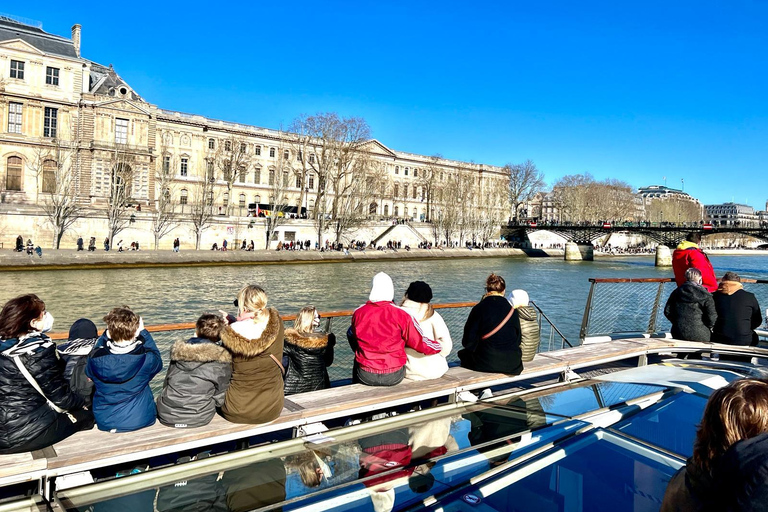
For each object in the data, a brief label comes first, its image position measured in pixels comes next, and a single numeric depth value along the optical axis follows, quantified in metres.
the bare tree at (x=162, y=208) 39.06
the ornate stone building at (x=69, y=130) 38.50
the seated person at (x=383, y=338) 4.20
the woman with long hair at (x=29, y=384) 2.79
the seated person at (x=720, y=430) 1.52
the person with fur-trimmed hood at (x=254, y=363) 3.38
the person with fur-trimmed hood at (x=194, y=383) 3.29
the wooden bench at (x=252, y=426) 2.69
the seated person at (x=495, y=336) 4.59
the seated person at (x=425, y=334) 4.44
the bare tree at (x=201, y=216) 41.19
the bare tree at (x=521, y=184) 73.62
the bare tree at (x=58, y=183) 34.44
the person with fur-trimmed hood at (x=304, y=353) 4.35
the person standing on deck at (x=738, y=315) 6.22
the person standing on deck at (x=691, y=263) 6.99
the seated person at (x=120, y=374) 3.18
